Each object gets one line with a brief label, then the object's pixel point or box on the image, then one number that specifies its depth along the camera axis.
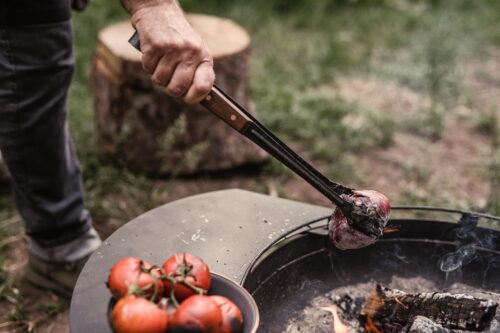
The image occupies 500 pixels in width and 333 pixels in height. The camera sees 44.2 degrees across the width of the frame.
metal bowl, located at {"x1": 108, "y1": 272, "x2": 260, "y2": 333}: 1.41
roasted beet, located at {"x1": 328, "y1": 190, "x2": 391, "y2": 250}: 1.81
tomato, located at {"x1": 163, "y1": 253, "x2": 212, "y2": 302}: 1.41
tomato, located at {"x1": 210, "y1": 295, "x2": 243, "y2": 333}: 1.36
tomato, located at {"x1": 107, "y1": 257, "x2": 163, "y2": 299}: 1.35
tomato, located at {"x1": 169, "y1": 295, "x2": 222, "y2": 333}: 1.29
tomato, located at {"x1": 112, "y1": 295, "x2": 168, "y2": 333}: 1.26
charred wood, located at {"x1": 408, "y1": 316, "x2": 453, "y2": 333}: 1.75
